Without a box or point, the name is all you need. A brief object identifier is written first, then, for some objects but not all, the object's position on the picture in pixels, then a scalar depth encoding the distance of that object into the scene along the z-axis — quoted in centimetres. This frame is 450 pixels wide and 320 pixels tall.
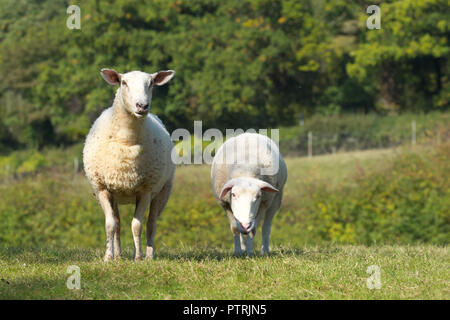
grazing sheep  1561
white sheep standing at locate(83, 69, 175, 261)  1580
